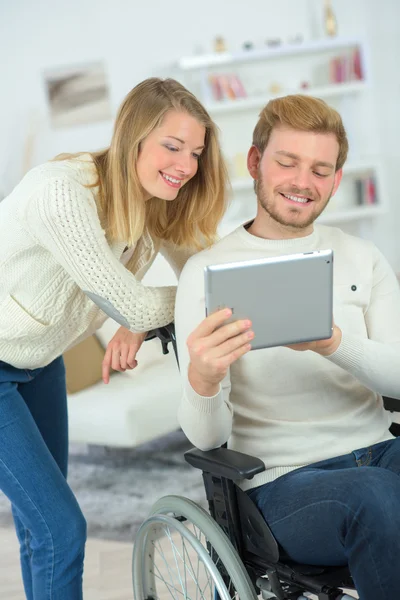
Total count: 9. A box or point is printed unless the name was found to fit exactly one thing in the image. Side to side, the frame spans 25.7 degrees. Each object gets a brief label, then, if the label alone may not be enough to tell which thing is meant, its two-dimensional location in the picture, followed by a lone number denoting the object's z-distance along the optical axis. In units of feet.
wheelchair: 4.93
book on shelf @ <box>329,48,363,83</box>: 19.11
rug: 10.24
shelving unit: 18.76
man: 4.63
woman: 5.61
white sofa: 10.68
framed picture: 18.81
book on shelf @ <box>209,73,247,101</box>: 18.71
